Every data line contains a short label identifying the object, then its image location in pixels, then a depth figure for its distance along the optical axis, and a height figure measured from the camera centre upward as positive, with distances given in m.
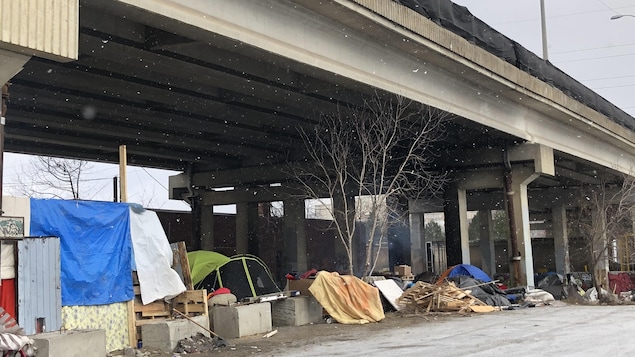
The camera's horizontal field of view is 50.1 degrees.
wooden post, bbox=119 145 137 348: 12.80 -1.10
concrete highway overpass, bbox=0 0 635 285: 13.96 +4.62
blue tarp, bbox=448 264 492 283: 25.48 -1.46
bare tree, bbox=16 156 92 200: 43.41 +4.99
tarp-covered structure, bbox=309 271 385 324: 17.89 -1.61
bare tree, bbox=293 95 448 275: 22.11 +3.80
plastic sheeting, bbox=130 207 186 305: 13.35 -0.27
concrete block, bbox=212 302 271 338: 14.77 -1.72
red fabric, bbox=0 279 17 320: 10.60 -0.71
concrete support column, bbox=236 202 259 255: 40.78 +0.77
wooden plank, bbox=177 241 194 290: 14.53 -0.49
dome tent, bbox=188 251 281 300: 19.66 -0.97
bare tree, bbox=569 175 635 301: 29.62 +0.36
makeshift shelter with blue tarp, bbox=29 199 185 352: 11.88 -0.22
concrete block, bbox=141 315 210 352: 12.68 -1.67
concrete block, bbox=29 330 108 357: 9.80 -1.42
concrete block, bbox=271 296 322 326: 17.66 -1.88
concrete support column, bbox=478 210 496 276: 53.44 -0.81
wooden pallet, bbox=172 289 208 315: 13.96 -1.19
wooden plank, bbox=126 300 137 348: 12.77 -1.50
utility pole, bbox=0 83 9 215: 10.30 +2.13
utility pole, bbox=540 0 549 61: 34.69 +10.31
